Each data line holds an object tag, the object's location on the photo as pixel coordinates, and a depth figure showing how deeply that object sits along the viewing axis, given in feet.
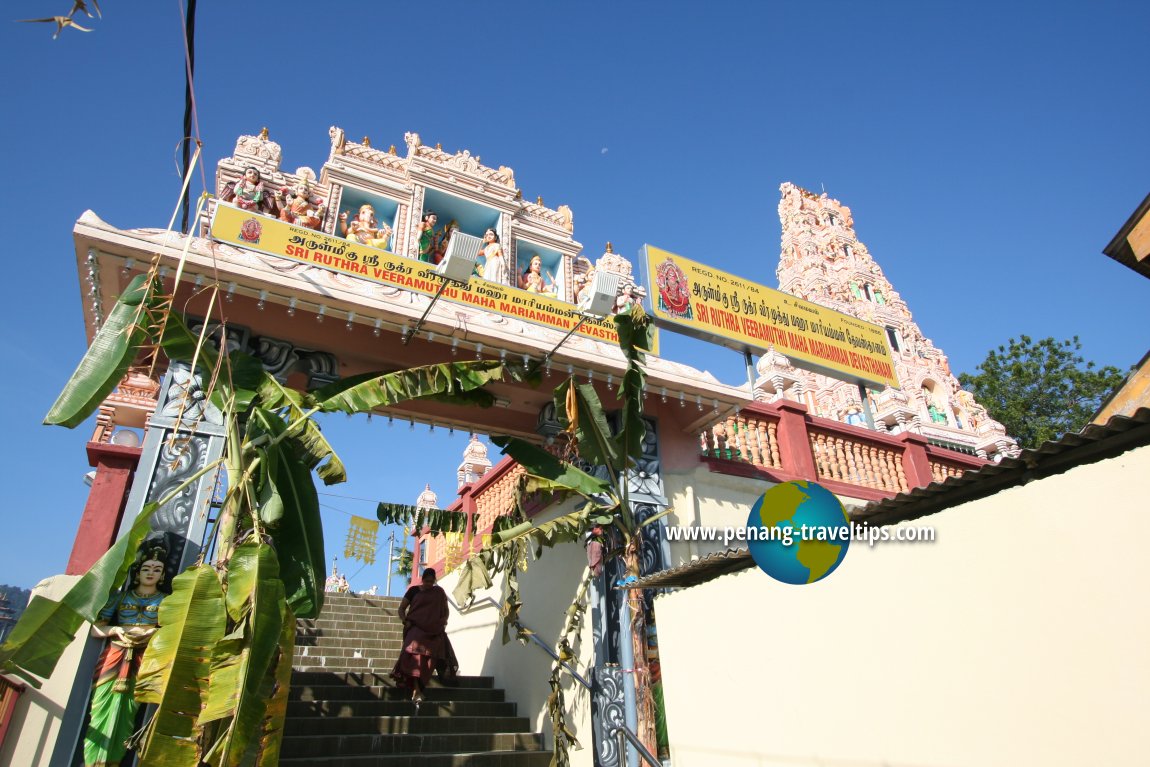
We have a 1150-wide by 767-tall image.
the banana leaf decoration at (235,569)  10.29
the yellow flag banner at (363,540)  27.30
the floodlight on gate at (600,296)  19.56
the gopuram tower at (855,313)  73.15
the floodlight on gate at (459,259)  18.32
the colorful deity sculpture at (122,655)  13.94
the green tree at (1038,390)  80.07
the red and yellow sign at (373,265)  19.76
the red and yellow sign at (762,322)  26.54
